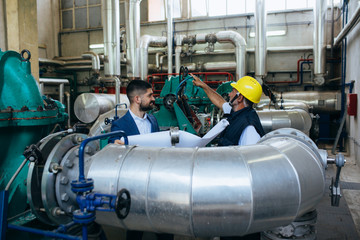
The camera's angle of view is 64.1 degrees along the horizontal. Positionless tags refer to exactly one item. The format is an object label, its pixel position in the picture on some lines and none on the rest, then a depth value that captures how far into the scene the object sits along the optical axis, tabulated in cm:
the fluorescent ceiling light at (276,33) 881
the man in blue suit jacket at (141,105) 229
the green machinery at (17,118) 183
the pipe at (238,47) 787
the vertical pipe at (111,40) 709
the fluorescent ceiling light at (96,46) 1052
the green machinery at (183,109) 378
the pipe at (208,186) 107
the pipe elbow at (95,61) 862
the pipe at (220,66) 841
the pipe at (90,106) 641
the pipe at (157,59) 932
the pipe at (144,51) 791
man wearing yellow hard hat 203
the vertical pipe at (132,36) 768
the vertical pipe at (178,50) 830
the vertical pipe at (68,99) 873
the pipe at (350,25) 453
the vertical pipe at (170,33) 831
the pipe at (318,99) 718
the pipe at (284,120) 433
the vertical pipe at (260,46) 727
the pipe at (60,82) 795
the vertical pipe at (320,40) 702
